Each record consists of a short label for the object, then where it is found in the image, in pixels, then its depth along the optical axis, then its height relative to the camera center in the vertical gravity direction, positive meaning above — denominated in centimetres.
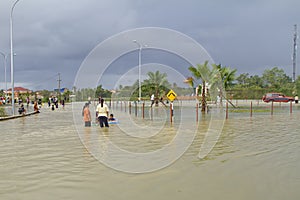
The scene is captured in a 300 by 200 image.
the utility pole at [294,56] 7250 +924
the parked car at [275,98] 5069 -9
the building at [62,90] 8006 +201
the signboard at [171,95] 1902 +16
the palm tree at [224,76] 3253 +223
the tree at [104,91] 3358 +72
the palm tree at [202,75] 2738 +199
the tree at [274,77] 8150 +514
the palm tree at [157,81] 3882 +203
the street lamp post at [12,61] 2609 +304
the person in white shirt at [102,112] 1438 -66
